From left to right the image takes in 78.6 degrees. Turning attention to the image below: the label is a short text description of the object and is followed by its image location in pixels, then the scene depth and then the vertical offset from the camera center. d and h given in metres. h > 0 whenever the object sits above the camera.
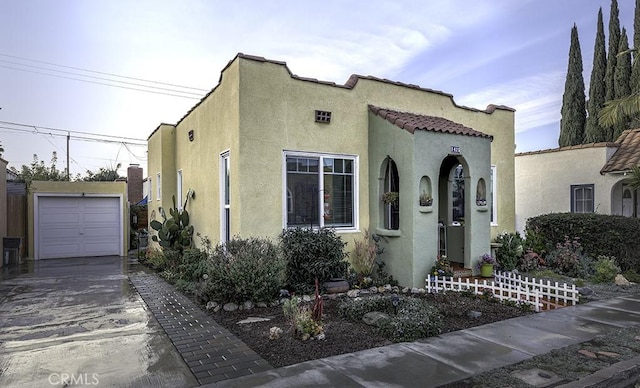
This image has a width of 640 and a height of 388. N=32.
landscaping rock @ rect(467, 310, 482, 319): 6.08 -1.84
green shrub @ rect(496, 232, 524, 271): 9.68 -1.41
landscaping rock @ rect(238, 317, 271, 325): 5.99 -1.89
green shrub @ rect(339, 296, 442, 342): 5.19 -1.72
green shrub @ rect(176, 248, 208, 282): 8.66 -1.55
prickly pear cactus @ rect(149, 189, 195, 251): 11.16 -0.93
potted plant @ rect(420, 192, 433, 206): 8.11 -0.06
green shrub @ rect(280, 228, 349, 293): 7.66 -1.16
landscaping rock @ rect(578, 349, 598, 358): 4.57 -1.86
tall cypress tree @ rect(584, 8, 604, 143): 22.31 +6.29
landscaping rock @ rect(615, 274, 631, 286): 8.64 -1.91
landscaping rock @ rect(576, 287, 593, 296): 7.69 -1.89
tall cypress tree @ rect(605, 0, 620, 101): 22.17 +8.56
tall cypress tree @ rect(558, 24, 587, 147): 23.59 +5.79
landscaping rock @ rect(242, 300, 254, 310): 6.78 -1.85
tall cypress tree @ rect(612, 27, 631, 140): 21.34 +6.71
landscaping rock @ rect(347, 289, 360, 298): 7.48 -1.85
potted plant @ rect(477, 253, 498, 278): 8.48 -1.49
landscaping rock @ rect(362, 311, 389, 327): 5.64 -1.77
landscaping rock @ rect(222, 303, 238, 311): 6.68 -1.85
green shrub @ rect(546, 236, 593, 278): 9.58 -1.64
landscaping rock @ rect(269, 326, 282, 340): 5.14 -1.78
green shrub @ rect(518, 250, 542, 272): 9.93 -1.69
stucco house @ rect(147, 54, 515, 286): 8.01 +0.77
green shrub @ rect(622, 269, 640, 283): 9.04 -1.89
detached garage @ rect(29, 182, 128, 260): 15.62 -0.77
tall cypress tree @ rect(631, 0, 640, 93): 20.81 +9.09
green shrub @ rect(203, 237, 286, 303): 6.80 -1.32
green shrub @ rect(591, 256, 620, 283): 8.87 -1.74
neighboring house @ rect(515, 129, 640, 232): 13.05 +0.61
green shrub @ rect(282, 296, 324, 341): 5.15 -1.69
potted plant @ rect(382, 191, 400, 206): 8.63 -0.01
